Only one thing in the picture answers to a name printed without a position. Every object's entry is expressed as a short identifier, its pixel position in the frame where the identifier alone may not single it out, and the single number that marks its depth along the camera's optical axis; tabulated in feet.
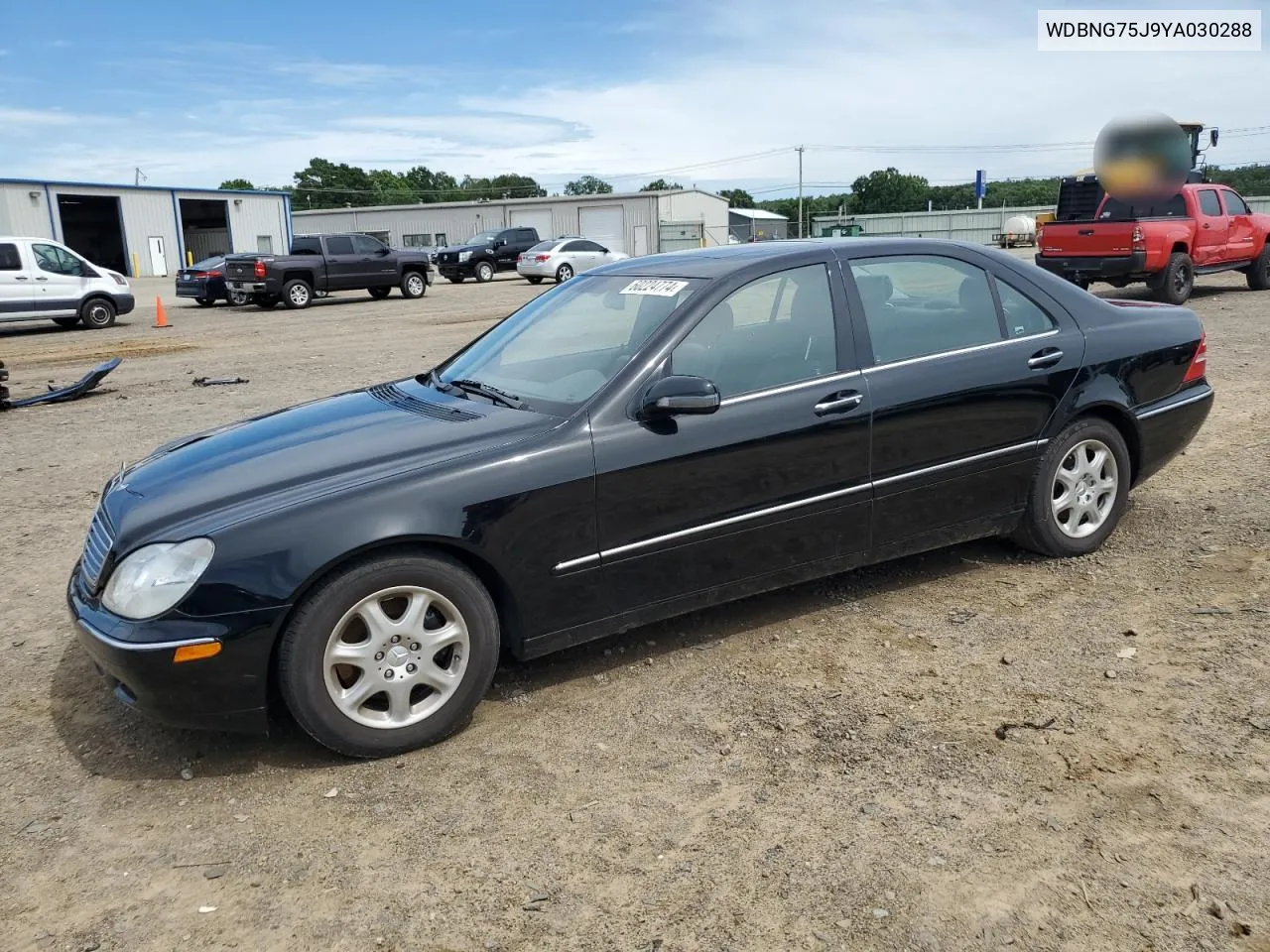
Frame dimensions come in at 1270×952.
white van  60.23
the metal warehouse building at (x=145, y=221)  141.90
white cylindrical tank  142.92
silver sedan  95.86
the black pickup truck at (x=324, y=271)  75.66
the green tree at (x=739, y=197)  416.46
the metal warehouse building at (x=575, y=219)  173.17
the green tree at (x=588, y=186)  433.07
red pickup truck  48.65
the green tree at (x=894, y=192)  331.36
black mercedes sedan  10.31
